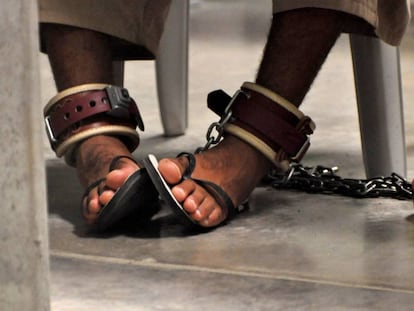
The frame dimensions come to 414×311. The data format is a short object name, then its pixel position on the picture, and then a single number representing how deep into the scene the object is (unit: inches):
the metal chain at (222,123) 100.8
